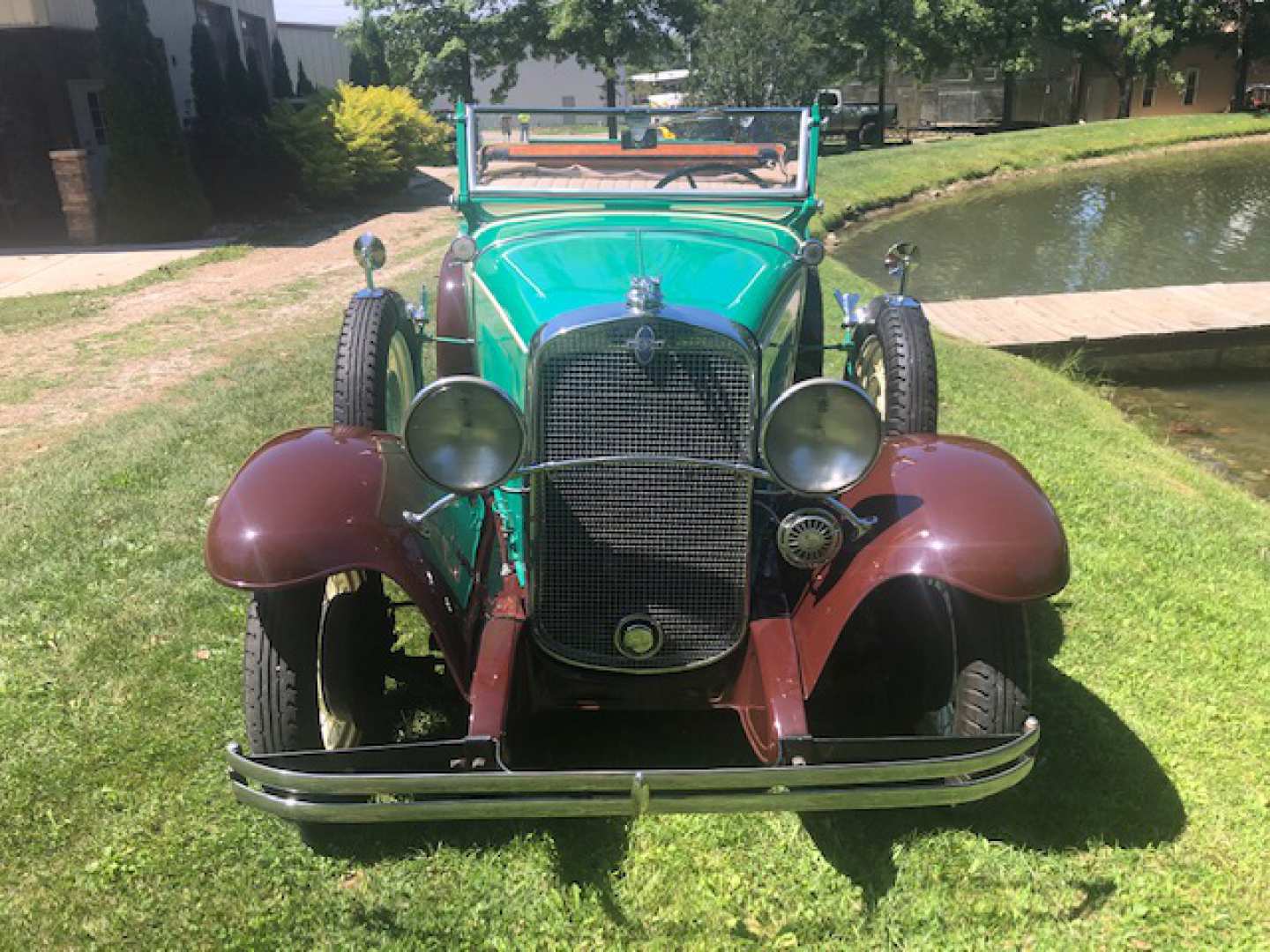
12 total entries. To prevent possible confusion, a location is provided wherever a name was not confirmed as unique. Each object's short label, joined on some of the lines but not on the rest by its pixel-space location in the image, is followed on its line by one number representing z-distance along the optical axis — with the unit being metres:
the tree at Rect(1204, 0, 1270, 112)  26.95
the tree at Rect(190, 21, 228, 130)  13.08
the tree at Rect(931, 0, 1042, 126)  25.48
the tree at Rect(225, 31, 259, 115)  14.11
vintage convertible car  2.13
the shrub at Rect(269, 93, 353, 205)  13.80
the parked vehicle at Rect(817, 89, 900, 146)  24.58
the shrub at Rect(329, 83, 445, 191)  14.38
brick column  11.57
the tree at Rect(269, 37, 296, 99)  18.88
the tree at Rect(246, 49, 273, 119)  14.63
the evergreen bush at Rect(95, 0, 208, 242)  11.41
